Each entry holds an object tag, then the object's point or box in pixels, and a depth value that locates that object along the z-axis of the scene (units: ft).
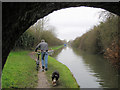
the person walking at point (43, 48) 24.85
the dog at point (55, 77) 18.67
